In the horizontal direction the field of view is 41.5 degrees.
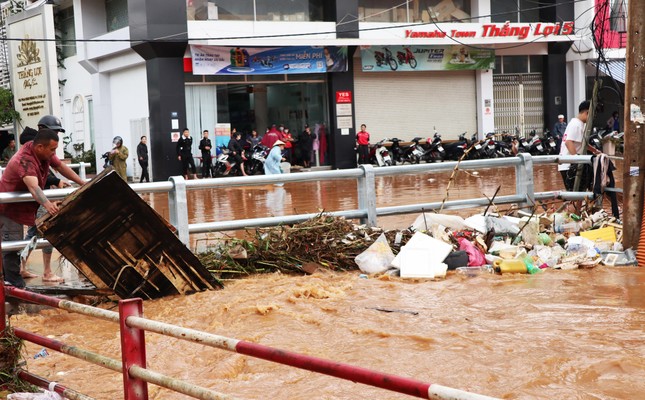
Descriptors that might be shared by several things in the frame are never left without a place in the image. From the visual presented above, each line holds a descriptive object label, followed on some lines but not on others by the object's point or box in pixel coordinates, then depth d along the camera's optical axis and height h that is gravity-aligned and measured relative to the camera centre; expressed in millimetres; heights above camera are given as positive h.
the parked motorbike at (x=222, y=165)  28594 -1129
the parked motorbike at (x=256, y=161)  28609 -1038
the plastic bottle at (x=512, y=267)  8617 -1482
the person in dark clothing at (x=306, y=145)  31922 -627
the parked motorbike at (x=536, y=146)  33250 -1061
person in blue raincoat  22000 -785
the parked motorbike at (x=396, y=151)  31944 -988
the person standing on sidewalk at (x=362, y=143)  31797 -640
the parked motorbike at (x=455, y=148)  32688 -977
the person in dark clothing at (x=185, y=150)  28422 -569
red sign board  32188 +1163
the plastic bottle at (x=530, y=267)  8656 -1499
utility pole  9219 -129
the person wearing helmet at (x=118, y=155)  24344 -559
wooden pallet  7078 -911
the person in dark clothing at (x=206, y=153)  28875 -702
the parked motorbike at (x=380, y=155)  30750 -1076
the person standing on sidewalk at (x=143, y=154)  28859 -653
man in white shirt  11898 -298
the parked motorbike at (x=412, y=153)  31719 -1088
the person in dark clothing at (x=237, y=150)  28438 -635
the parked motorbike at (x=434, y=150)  32156 -1022
